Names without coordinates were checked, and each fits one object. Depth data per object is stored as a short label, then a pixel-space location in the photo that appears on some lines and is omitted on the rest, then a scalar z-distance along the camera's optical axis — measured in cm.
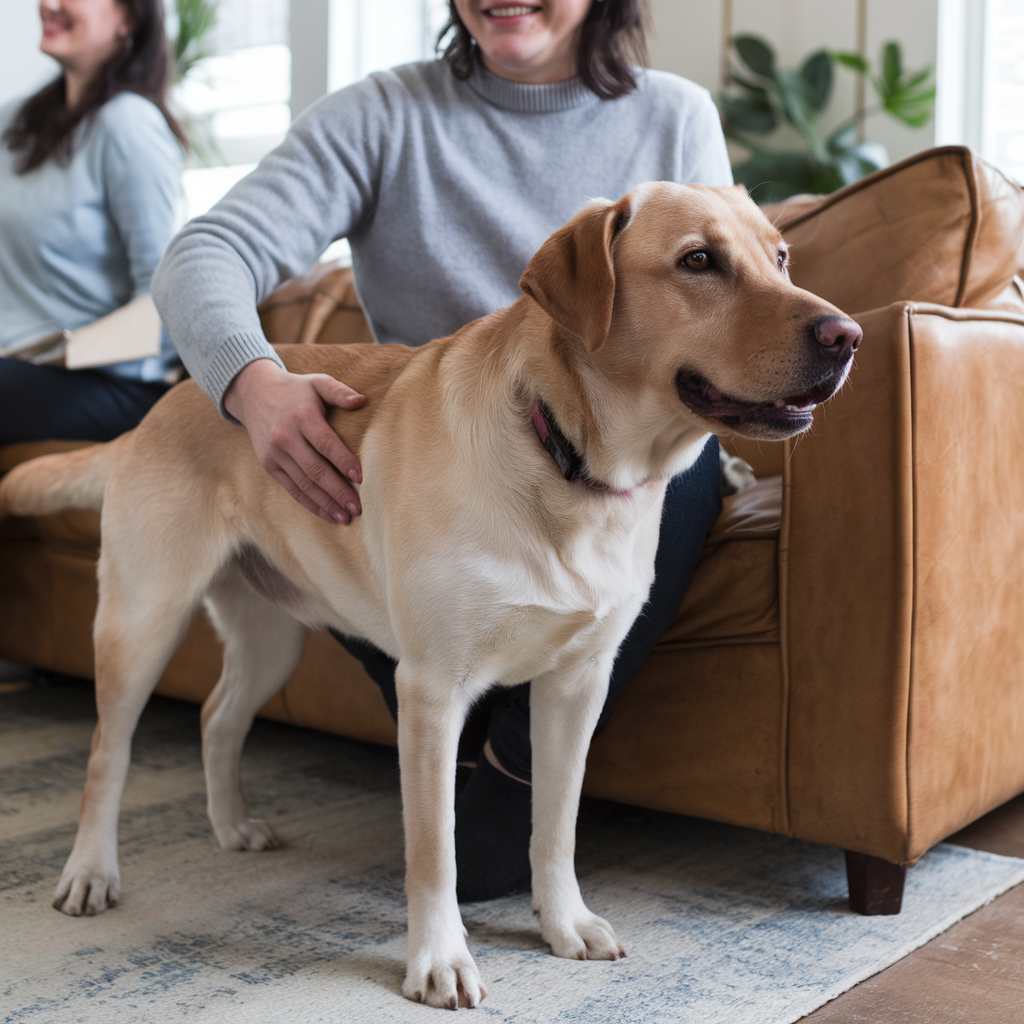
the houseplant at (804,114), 391
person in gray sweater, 151
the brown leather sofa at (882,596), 136
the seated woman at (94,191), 281
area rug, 120
